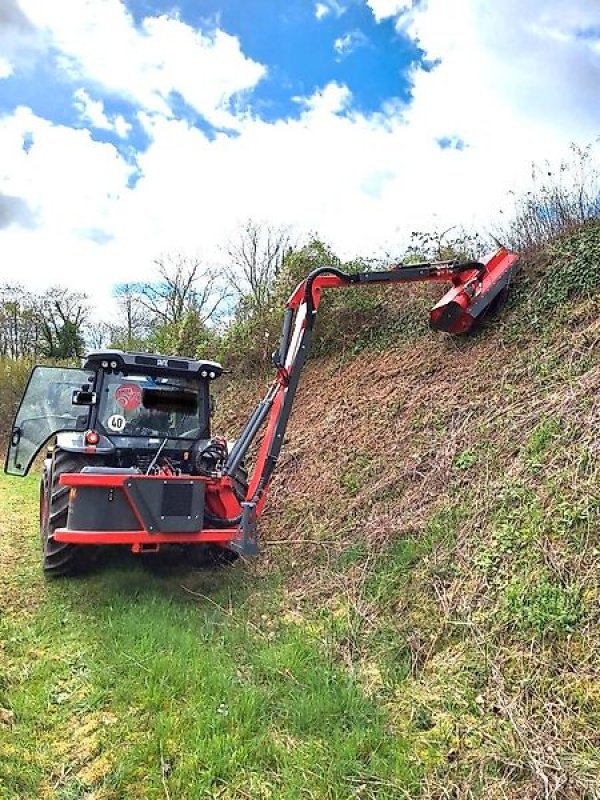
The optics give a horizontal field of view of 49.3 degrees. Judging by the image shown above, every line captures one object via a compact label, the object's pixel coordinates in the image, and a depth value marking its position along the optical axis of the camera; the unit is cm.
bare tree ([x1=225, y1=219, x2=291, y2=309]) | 2231
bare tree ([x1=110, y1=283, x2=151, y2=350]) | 2716
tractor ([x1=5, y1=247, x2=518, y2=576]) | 518
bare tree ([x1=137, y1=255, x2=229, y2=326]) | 2594
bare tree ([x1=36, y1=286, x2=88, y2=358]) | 2755
